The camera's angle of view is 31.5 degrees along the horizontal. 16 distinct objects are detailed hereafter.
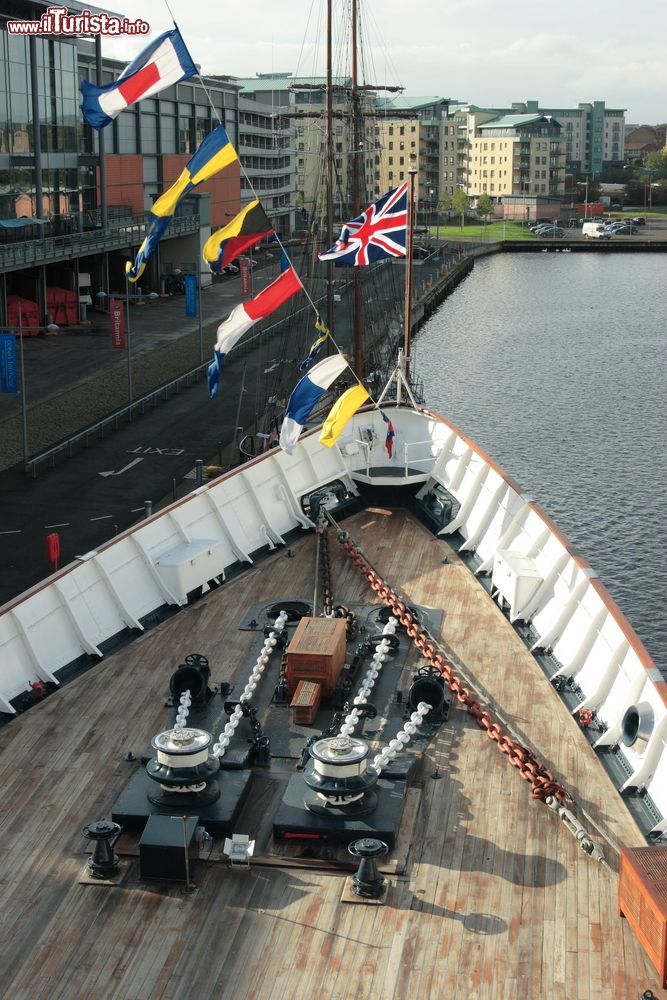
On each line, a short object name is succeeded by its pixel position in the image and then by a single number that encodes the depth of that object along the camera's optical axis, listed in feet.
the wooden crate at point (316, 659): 53.78
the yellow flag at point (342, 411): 68.59
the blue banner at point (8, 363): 139.44
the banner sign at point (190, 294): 205.77
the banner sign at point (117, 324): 178.19
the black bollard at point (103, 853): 41.52
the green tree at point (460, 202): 554.46
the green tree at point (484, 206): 565.94
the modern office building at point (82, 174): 217.77
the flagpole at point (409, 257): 83.51
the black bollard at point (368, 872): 40.27
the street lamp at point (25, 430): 133.45
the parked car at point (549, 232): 529.86
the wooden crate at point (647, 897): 36.37
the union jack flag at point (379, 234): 87.81
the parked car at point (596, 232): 515.50
